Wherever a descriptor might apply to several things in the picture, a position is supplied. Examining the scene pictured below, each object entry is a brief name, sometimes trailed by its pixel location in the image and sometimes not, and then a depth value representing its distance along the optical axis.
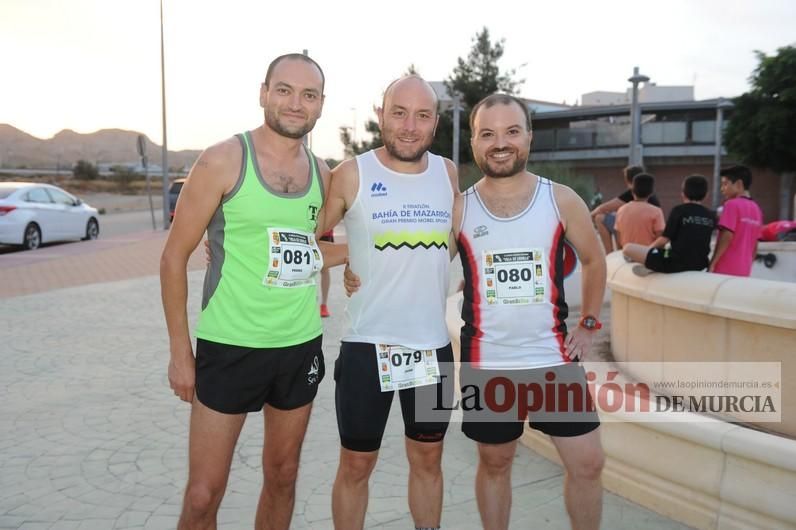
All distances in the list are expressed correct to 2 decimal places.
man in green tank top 2.71
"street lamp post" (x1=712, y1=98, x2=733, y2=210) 29.90
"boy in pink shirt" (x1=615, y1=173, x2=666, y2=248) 7.64
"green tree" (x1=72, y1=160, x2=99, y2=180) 68.38
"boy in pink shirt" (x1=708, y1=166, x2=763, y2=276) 6.04
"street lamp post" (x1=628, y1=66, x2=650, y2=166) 21.12
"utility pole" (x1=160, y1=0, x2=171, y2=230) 23.80
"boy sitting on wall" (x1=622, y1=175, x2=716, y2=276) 4.87
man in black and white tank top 2.94
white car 15.86
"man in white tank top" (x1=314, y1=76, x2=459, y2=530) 2.98
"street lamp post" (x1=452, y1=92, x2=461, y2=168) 27.23
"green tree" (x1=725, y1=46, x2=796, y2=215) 27.52
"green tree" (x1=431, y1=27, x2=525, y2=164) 38.56
